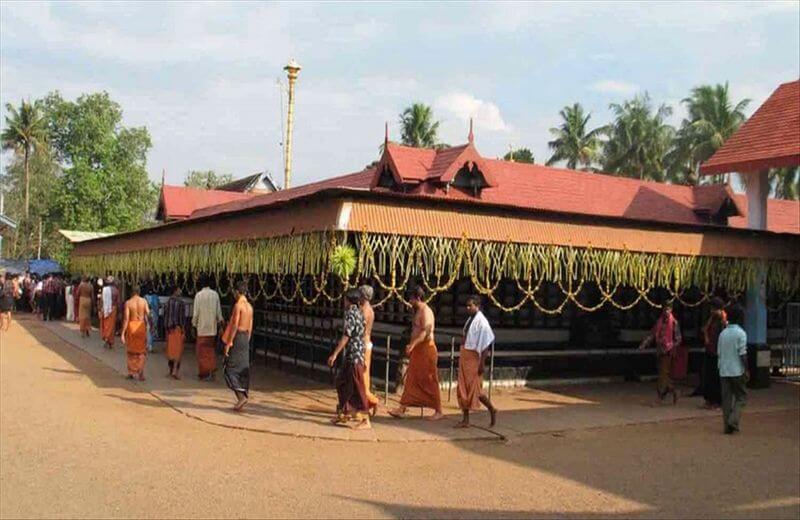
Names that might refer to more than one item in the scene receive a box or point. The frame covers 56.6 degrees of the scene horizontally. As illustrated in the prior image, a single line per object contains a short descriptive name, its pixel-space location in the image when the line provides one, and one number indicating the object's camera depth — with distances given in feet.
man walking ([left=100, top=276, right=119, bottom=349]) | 56.34
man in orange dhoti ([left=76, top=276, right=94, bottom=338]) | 64.18
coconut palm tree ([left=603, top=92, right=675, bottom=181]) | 151.23
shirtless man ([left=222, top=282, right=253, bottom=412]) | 32.58
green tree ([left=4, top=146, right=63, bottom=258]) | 173.88
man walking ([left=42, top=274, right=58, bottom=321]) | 89.76
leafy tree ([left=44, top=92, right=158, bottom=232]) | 131.75
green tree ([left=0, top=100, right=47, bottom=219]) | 168.76
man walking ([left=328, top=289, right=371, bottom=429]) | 29.63
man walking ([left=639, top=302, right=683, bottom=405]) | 37.83
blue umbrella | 137.54
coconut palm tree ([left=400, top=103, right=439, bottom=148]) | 163.22
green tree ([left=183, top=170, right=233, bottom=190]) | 218.18
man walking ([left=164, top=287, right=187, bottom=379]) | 42.73
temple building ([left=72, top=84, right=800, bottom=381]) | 32.96
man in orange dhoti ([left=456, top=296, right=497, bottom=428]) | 30.19
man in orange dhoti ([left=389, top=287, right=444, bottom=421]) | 31.63
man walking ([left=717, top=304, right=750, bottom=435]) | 31.50
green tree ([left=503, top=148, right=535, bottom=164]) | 162.81
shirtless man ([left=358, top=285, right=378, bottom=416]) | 30.35
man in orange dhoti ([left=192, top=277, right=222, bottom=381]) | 40.63
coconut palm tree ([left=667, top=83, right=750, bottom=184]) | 138.82
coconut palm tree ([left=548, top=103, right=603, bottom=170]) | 167.32
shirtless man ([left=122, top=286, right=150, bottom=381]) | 40.96
